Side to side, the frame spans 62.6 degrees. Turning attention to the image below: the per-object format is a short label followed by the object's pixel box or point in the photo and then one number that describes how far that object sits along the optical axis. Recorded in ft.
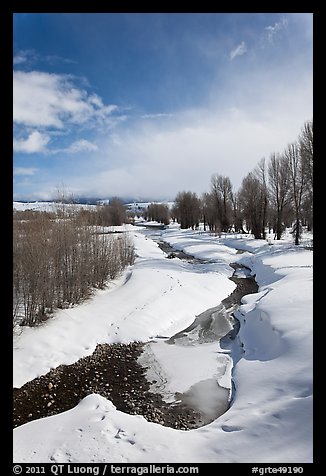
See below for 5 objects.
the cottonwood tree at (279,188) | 103.40
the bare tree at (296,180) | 84.10
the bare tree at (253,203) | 118.11
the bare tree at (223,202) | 157.89
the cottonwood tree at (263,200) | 114.21
